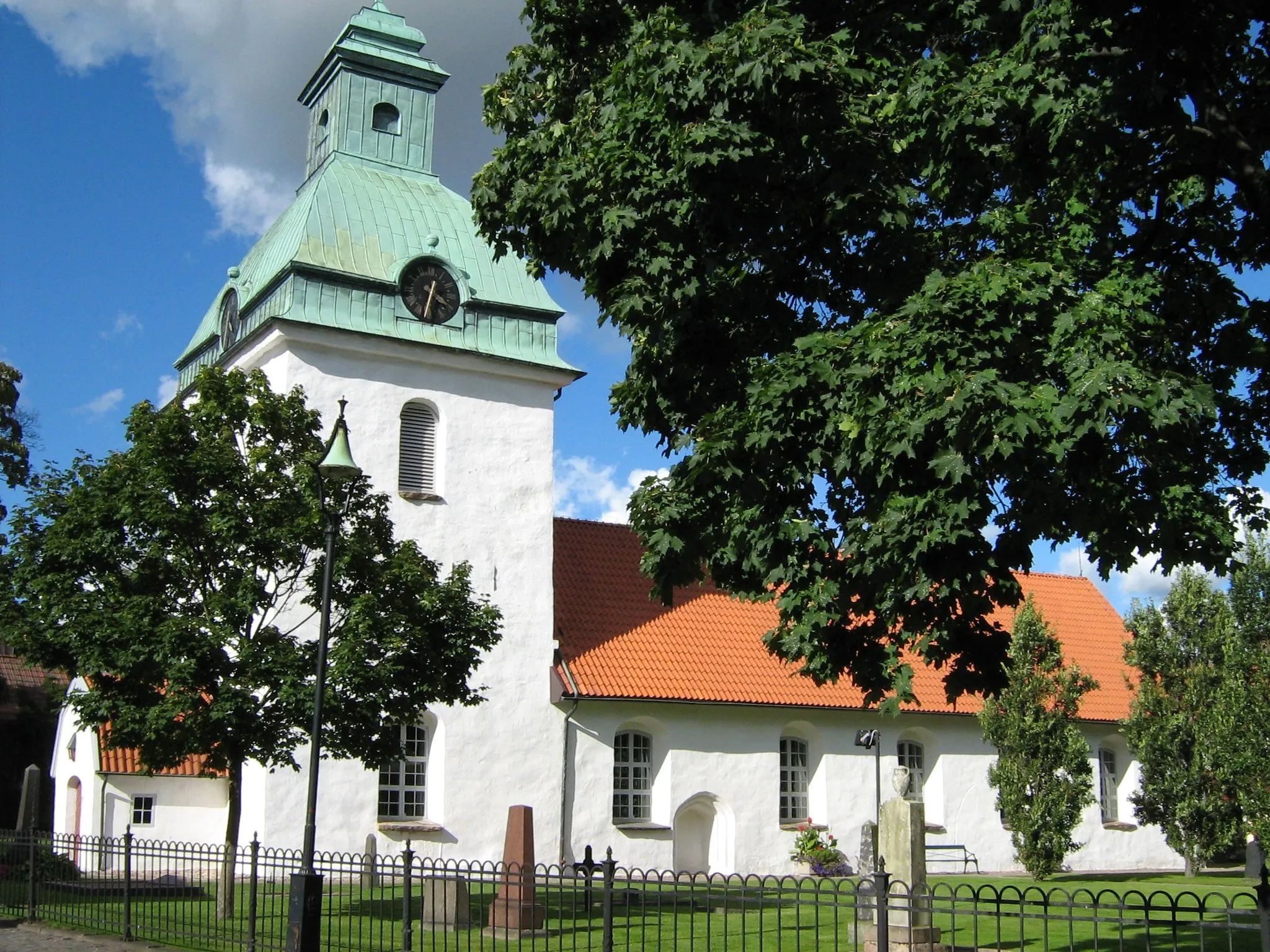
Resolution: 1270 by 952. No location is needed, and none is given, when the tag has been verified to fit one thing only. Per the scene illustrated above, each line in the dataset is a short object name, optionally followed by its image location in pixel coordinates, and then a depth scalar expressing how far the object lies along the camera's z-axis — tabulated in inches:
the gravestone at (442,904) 597.9
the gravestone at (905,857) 544.1
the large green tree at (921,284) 343.6
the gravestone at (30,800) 724.7
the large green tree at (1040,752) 950.4
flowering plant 969.5
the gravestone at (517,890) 605.6
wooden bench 1047.6
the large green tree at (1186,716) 994.1
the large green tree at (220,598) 607.2
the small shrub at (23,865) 650.2
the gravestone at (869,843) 738.2
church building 898.1
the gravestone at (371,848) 770.8
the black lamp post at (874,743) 948.0
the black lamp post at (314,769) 411.8
